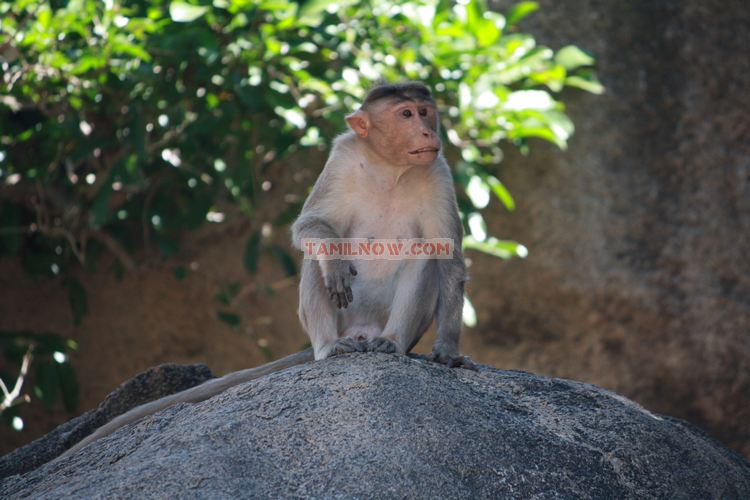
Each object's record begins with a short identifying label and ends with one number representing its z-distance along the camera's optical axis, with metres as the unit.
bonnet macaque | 9.48
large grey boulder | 6.79
